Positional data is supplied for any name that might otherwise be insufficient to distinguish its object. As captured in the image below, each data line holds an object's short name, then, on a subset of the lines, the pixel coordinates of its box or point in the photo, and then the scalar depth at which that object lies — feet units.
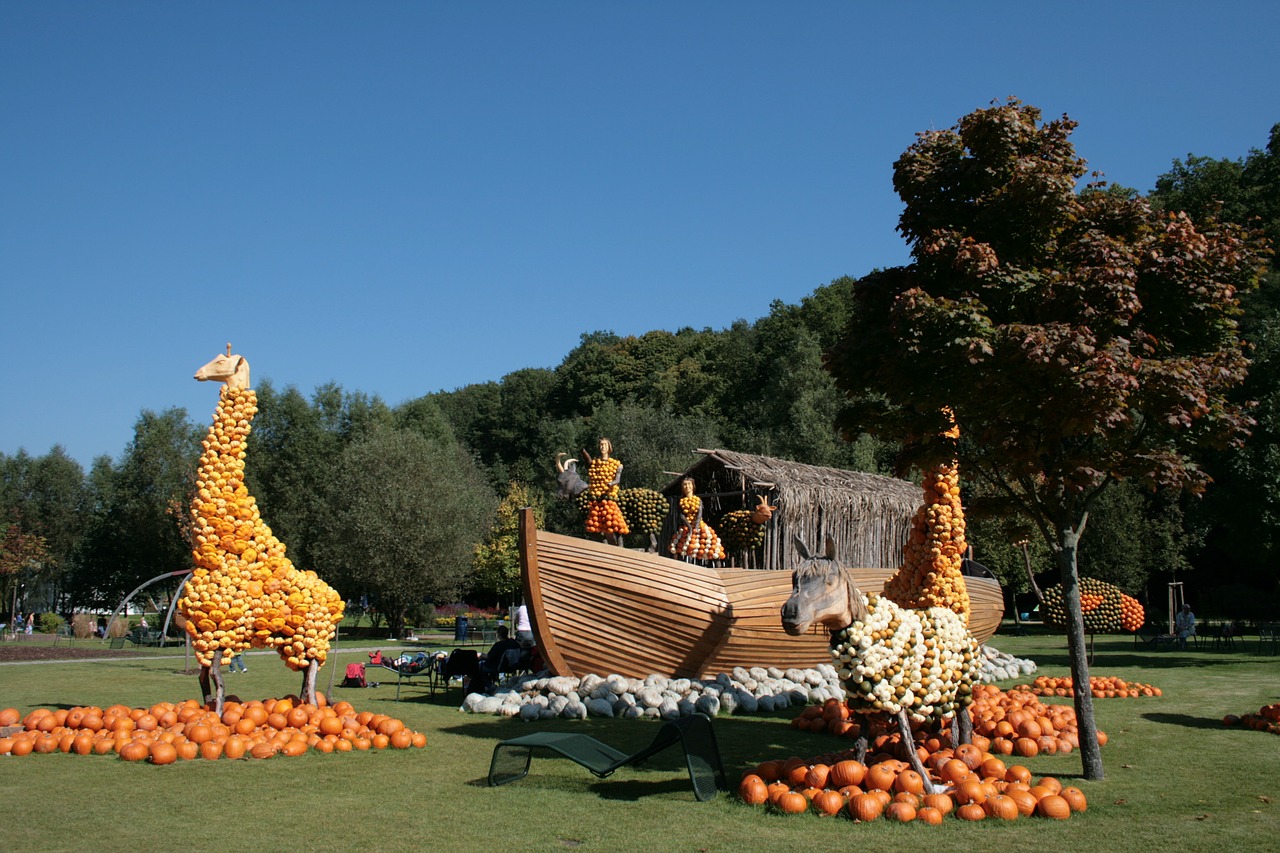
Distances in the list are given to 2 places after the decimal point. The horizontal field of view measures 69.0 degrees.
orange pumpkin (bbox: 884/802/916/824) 21.81
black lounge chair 23.70
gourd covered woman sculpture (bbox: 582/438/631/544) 52.06
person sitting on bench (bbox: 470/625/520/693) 42.86
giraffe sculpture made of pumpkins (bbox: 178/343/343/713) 32.27
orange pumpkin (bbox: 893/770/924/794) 22.86
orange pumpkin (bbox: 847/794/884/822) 21.85
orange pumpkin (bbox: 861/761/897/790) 22.91
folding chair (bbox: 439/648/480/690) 43.65
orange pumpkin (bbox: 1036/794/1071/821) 21.99
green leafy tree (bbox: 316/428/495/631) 107.04
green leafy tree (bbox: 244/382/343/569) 122.52
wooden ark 38.81
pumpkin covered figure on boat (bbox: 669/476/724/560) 51.60
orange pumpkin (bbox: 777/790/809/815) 22.53
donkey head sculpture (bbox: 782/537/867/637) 22.53
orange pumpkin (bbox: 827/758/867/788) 23.32
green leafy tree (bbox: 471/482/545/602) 130.21
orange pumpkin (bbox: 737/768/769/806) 23.35
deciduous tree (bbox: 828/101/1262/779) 25.75
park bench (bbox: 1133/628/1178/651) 85.25
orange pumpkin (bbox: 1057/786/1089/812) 22.49
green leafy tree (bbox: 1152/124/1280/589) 64.64
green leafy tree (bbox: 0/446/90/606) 153.48
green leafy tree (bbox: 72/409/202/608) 125.80
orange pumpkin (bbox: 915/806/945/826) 21.67
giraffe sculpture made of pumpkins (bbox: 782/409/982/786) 23.15
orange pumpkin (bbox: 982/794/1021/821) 22.02
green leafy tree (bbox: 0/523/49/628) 121.72
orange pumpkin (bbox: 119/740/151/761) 28.58
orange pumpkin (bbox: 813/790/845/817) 22.43
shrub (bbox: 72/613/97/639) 106.42
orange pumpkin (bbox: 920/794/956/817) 22.17
